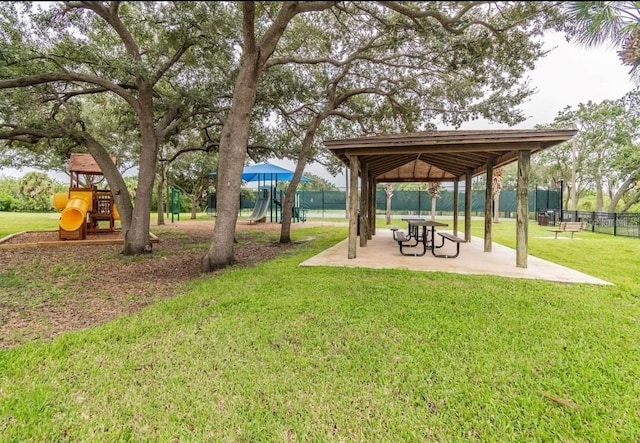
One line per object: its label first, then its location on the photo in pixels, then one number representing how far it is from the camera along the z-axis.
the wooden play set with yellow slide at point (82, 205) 8.21
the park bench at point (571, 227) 10.35
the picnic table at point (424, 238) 6.46
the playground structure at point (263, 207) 15.58
